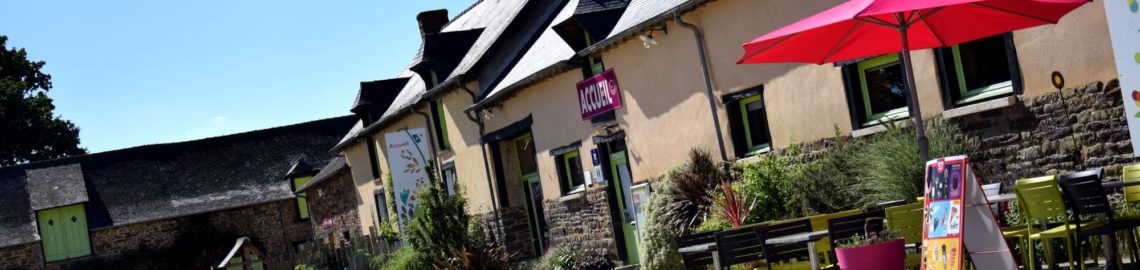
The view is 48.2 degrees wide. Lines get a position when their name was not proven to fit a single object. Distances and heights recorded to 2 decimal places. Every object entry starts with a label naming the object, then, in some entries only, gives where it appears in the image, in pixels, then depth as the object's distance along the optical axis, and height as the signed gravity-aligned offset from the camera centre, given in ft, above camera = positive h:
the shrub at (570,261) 56.95 -3.87
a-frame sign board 23.45 -2.18
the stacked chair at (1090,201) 24.84 -2.28
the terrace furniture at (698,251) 31.33 -2.40
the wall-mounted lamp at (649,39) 49.21 +4.69
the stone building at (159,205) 134.41 +5.10
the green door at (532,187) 70.03 -0.24
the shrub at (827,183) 38.19 -1.59
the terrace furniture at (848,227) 26.35 -2.08
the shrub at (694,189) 43.11 -1.21
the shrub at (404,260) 60.60 -2.66
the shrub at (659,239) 43.27 -2.67
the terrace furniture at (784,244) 28.07 -2.27
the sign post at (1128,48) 27.84 +0.62
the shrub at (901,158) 34.19 -1.14
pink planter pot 24.81 -2.59
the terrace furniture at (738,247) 28.89 -2.28
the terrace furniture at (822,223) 31.48 -2.25
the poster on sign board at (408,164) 76.28 +2.46
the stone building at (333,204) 108.78 +1.35
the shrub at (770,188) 40.68 -1.50
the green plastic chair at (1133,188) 27.14 -2.38
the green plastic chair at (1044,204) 24.94 -2.19
